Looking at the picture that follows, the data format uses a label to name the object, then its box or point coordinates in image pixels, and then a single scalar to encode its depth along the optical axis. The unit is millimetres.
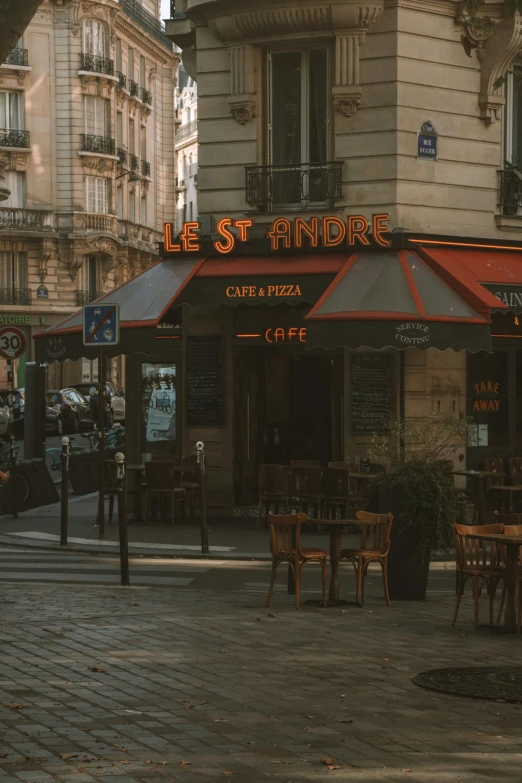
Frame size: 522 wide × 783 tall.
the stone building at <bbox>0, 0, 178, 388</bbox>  63625
